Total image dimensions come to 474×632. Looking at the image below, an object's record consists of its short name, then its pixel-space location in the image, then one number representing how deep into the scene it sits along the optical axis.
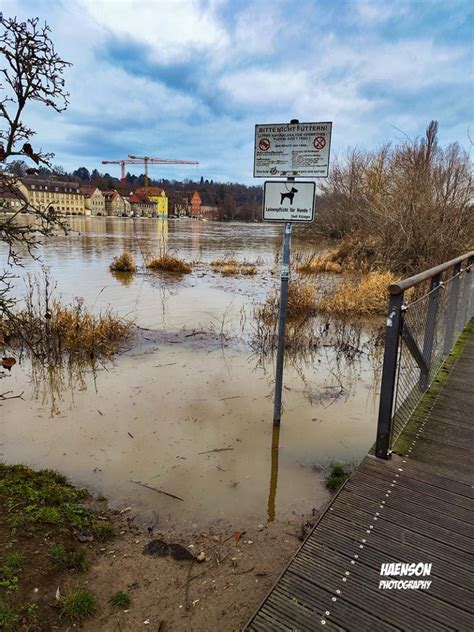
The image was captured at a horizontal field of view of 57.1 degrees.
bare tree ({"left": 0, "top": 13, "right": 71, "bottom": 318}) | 2.51
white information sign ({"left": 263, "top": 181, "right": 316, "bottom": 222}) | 3.91
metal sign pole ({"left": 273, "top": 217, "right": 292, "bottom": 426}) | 4.16
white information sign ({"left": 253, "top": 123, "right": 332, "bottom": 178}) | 3.82
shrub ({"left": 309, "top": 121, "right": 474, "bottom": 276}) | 13.32
